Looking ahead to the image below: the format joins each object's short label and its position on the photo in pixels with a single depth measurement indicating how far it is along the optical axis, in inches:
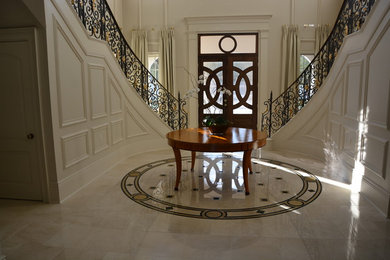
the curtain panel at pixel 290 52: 329.1
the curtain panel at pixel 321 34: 324.5
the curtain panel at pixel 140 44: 344.8
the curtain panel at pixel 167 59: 340.8
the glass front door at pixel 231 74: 342.3
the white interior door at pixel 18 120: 145.9
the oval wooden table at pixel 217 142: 156.6
